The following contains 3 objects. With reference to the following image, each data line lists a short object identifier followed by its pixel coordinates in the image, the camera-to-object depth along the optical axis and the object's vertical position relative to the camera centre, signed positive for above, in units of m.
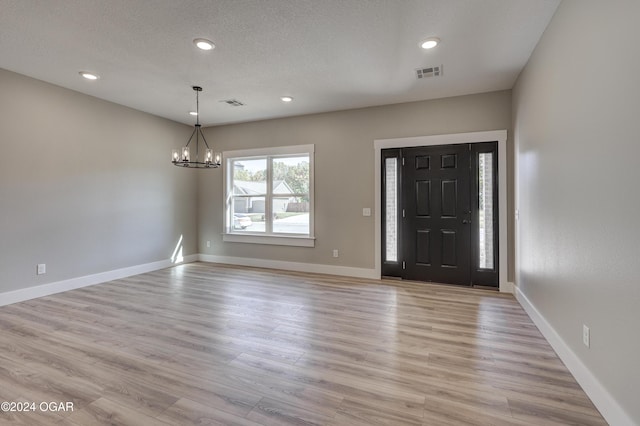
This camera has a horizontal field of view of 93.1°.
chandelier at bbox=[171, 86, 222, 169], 4.03 +0.79
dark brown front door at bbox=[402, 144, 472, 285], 4.45 +0.02
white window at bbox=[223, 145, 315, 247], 5.55 +0.39
